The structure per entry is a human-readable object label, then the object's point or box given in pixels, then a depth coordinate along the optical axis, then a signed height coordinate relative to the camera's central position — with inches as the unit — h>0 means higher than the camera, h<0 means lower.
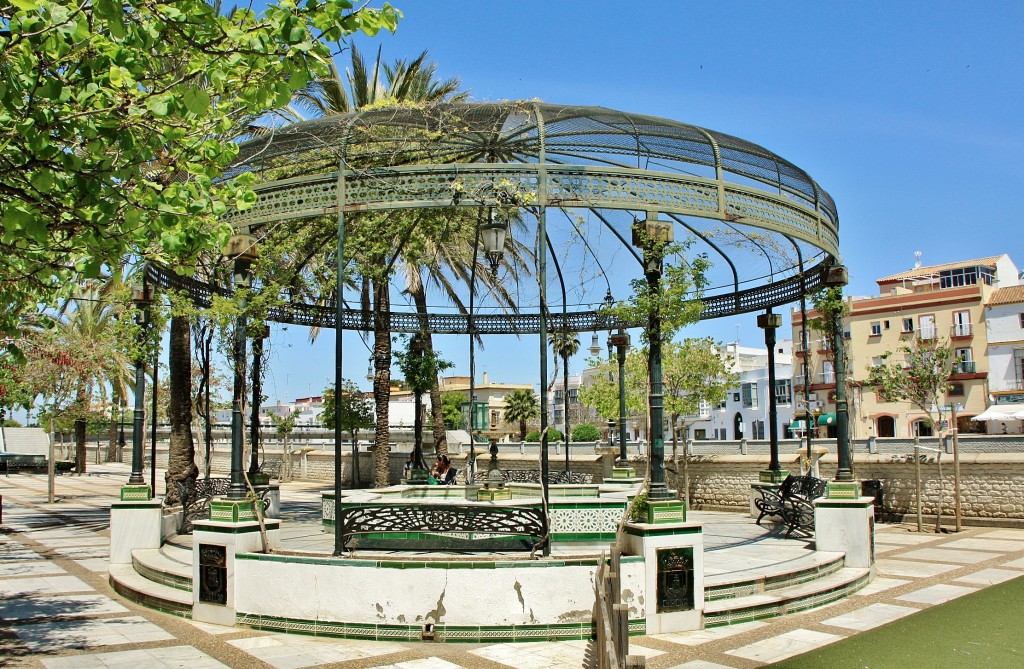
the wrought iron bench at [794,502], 483.5 -66.8
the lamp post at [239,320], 338.5 +39.4
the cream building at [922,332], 1625.2 +133.0
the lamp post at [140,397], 481.1 +5.5
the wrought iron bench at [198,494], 496.6 -56.9
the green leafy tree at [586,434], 1800.9 -79.3
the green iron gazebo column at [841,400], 426.9 -2.5
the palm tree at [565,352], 589.8 +36.5
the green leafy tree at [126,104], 196.1 +79.2
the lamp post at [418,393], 682.8 +7.7
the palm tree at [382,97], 818.8 +315.2
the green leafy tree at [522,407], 1860.2 -16.7
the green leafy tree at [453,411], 2564.5 -33.4
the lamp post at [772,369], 560.1 +19.7
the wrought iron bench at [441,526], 345.7 -56.6
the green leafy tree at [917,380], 810.8 +15.0
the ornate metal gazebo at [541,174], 358.0 +106.5
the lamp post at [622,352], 629.0 +37.3
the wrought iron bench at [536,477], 593.8 -60.5
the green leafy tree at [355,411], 940.0 -11.1
